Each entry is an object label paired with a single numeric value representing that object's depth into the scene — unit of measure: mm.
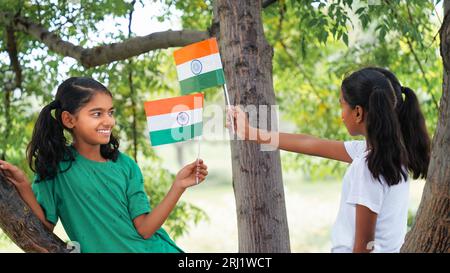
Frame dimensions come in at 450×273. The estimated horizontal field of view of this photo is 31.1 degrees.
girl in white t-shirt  2846
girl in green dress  3072
